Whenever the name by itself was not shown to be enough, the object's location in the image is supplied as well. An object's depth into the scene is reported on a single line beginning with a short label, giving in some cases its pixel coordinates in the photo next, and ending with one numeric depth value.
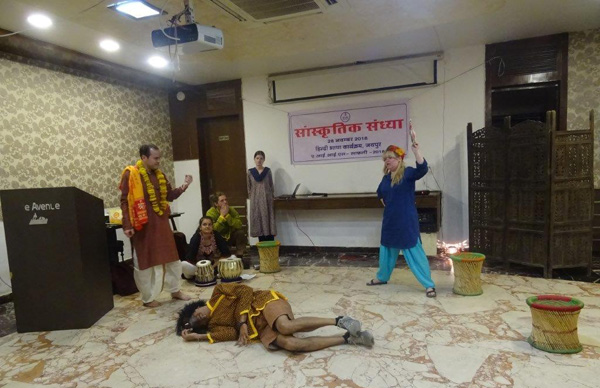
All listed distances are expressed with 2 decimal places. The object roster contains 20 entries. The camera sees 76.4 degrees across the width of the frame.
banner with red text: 5.25
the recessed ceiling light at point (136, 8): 3.01
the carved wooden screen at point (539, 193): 3.78
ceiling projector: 3.05
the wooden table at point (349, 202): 4.72
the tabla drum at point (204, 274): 4.25
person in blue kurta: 3.51
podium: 3.13
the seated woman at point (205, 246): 4.51
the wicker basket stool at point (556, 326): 2.31
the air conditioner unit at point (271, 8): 3.06
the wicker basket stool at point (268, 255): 4.62
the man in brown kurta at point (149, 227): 3.43
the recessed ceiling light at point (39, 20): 3.42
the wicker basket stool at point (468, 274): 3.39
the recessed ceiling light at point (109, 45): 4.13
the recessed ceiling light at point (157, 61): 4.71
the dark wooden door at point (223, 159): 6.16
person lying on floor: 2.50
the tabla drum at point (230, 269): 4.22
